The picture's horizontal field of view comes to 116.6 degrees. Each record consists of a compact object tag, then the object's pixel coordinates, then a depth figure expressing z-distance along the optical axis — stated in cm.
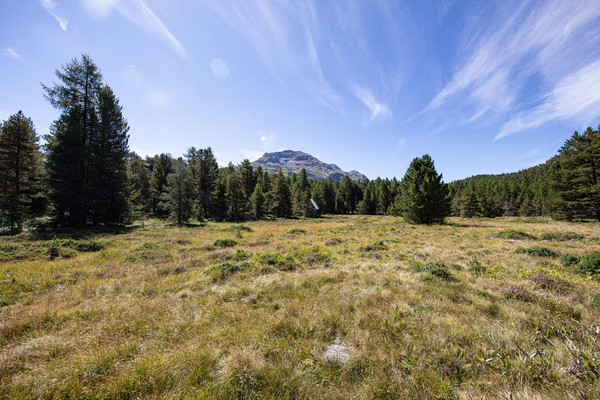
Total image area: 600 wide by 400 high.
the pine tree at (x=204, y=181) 4275
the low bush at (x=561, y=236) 1429
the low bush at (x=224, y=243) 1552
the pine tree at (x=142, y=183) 4306
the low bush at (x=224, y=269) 796
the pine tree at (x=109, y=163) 2300
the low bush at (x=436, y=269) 722
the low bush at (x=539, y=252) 945
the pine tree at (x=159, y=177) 4231
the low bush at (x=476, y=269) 750
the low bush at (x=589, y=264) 651
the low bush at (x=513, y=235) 1517
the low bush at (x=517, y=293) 536
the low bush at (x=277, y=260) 927
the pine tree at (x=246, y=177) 5747
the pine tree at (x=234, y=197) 4294
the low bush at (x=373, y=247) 1270
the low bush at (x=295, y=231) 2339
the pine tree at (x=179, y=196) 3156
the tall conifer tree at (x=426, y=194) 2731
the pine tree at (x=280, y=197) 5453
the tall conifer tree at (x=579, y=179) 2658
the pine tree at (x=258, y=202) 4616
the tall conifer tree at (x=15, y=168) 1795
